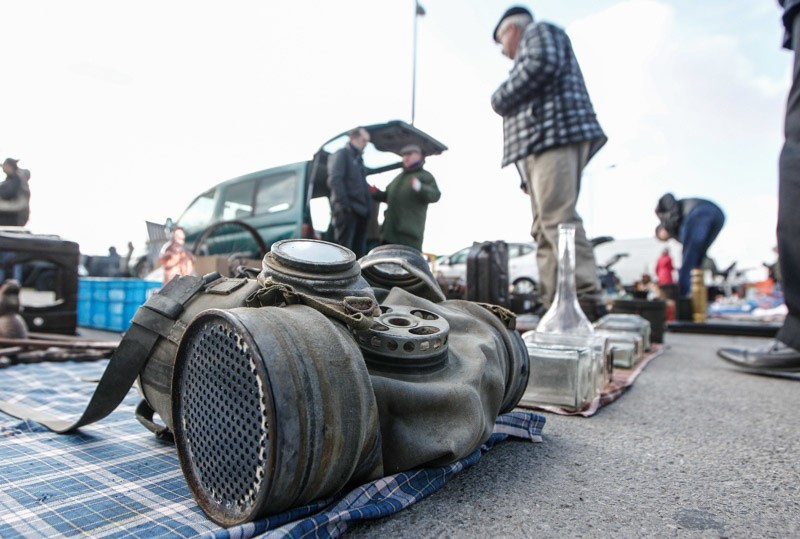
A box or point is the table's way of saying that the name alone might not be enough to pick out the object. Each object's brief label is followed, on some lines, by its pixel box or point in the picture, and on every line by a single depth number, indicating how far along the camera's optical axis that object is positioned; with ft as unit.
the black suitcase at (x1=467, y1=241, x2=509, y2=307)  11.07
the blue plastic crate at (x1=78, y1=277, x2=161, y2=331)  12.72
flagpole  26.81
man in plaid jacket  9.69
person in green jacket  14.92
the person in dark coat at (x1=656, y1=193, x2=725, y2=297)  21.85
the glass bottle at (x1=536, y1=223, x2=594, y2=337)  6.72
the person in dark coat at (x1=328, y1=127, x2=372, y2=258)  14.37
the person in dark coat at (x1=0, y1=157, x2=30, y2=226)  17.04
